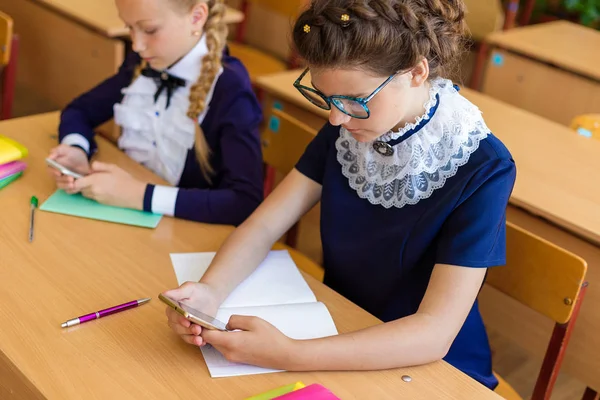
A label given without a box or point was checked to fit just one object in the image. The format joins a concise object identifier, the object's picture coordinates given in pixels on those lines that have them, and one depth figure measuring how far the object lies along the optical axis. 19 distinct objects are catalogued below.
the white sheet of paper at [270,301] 1.11
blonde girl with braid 1.51
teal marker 1.35
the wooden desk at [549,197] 1.64
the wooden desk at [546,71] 2.98
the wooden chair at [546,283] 1.36
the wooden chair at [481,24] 3.85
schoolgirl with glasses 1.09
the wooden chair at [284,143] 1.85
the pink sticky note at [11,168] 1.53
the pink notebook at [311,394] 0.99
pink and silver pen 1.12
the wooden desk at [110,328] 1.03
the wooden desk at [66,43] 2.81
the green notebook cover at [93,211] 1.45
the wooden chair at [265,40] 3.50
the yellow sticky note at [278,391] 1.01
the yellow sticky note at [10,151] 1.52
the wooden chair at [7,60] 2.27
